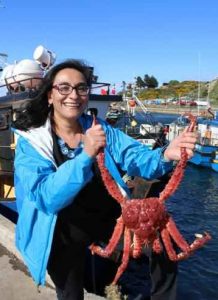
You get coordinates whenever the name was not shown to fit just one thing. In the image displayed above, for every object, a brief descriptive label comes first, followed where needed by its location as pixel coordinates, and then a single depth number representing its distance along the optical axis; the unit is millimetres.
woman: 1786
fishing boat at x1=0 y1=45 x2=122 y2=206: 6145
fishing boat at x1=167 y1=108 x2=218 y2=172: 16022
